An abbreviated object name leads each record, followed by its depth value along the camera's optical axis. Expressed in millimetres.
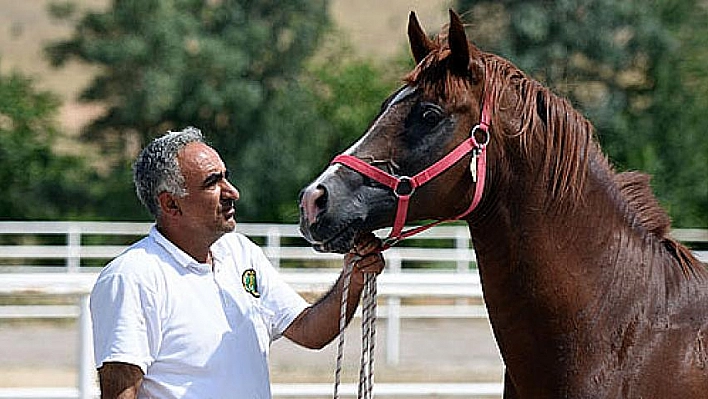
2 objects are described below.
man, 6662
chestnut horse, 6497
